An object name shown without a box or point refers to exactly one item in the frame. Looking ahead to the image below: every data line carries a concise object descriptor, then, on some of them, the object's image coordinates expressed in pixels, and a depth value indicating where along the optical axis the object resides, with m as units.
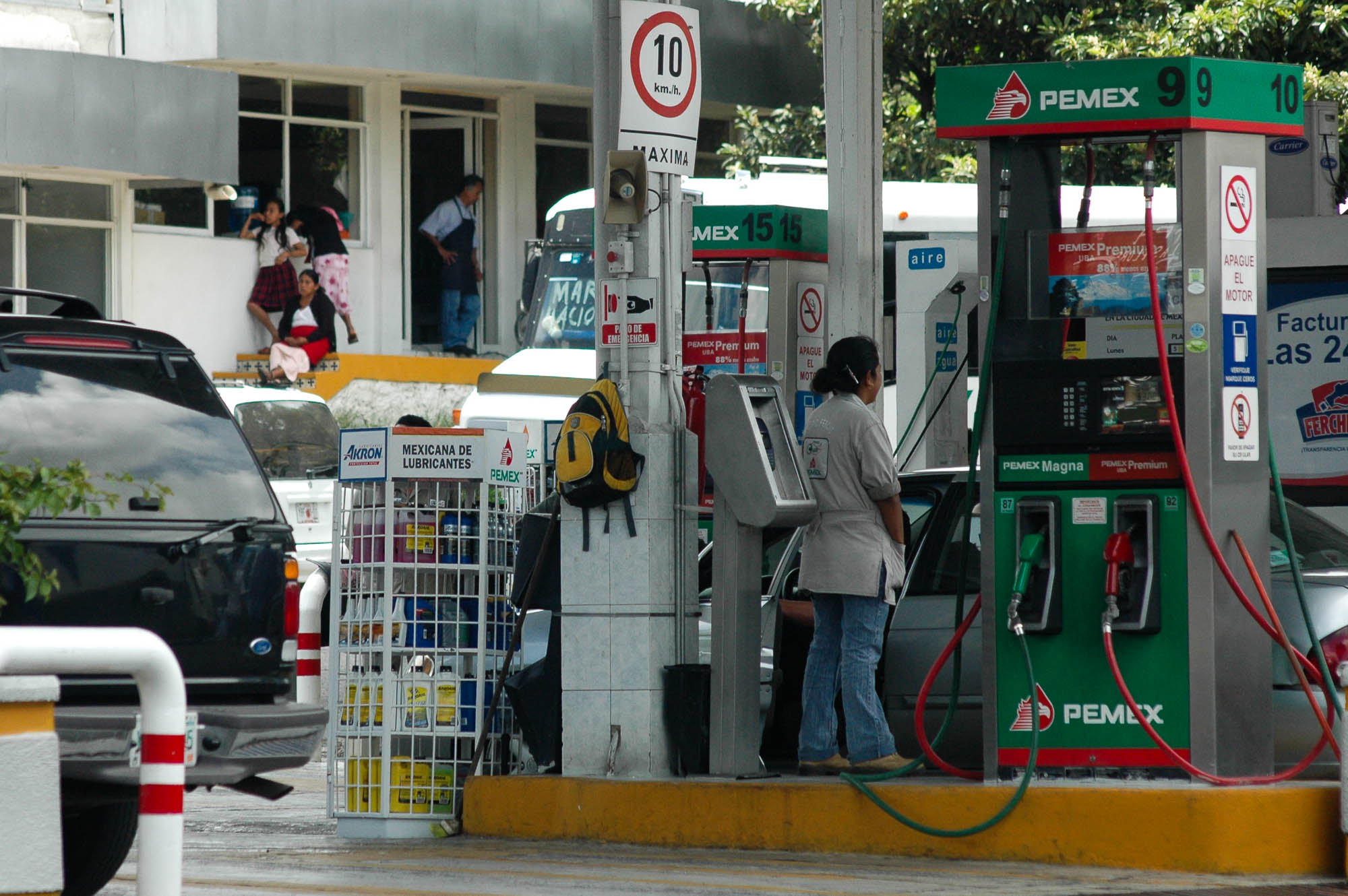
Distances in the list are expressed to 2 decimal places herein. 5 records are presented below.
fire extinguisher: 21.67
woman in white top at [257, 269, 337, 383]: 47.66
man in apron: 52.62
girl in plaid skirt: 48.34
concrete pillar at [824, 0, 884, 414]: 24.31
